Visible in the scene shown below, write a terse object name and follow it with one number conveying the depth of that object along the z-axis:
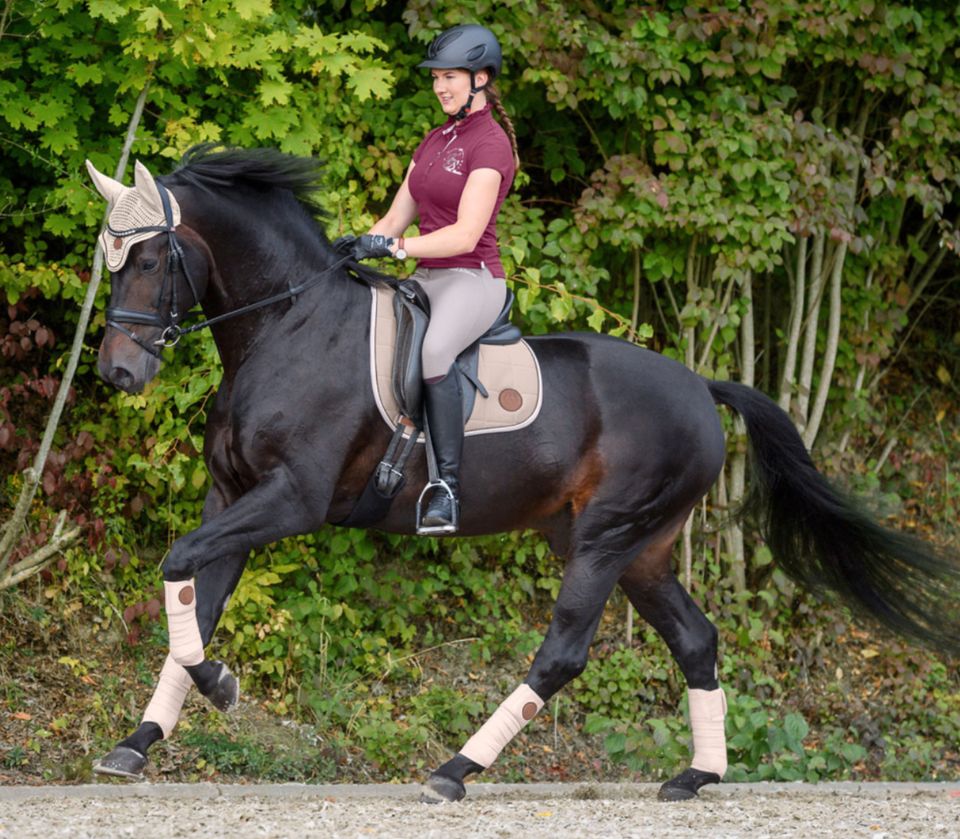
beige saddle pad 11.28
